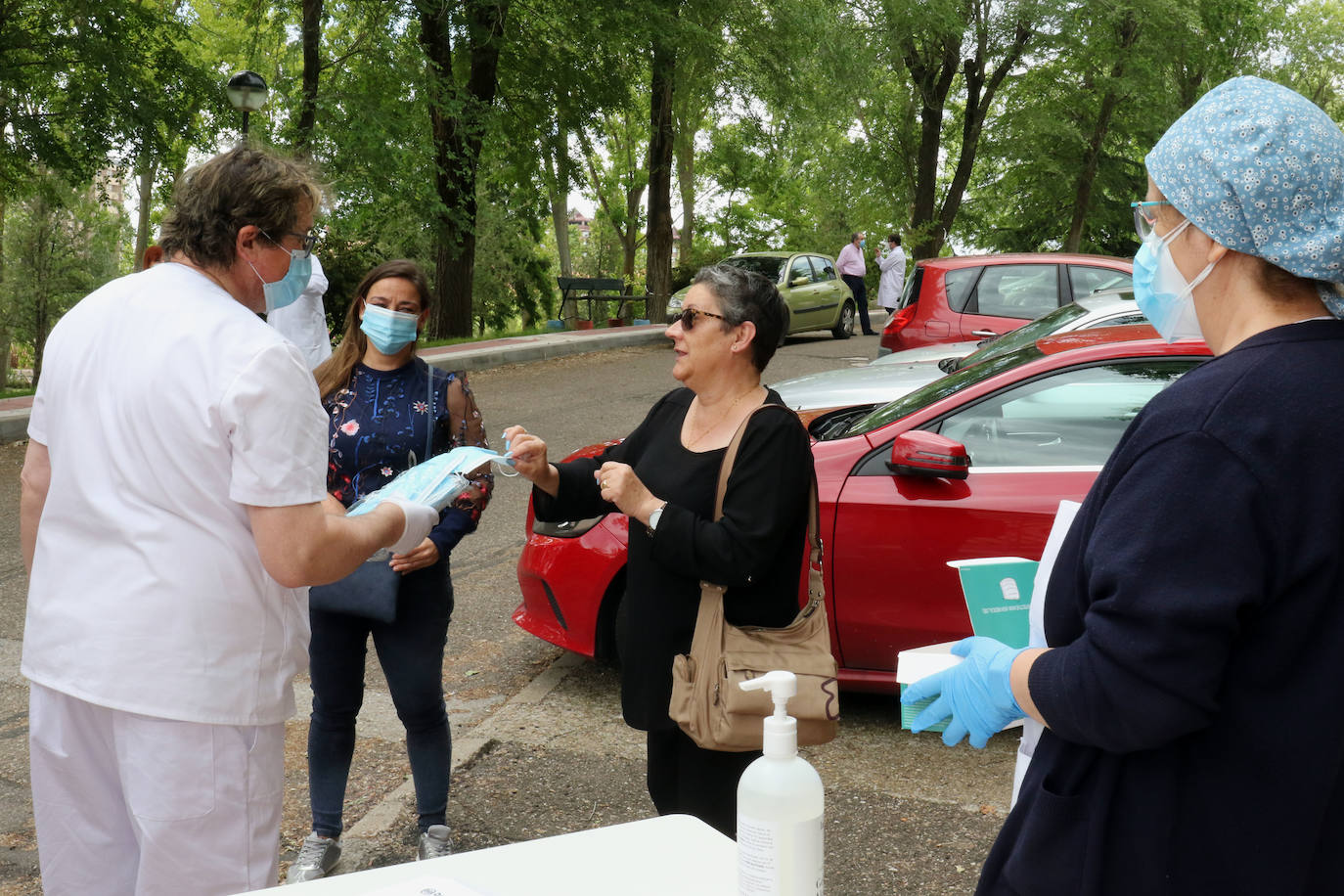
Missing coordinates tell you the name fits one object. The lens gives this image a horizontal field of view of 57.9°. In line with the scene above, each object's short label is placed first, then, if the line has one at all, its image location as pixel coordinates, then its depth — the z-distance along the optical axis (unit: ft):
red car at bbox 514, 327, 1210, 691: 14.65
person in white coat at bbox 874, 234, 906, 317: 73.00
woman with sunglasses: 9.21
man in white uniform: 6.97
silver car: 23.40
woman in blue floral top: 11.62
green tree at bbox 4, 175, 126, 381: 89.15
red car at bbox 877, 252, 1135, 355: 37.06
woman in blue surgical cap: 4.66
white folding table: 5.60
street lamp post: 46.91
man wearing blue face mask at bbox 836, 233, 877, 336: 73.77
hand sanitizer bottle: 4.98
